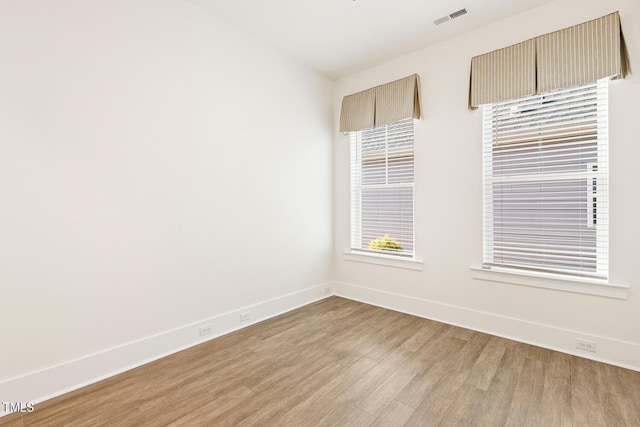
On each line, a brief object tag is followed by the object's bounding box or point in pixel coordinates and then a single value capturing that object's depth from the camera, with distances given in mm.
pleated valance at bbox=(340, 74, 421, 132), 3406
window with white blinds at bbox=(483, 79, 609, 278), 2455
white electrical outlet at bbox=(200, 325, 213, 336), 2758
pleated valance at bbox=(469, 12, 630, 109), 2297
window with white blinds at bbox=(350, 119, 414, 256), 3600
